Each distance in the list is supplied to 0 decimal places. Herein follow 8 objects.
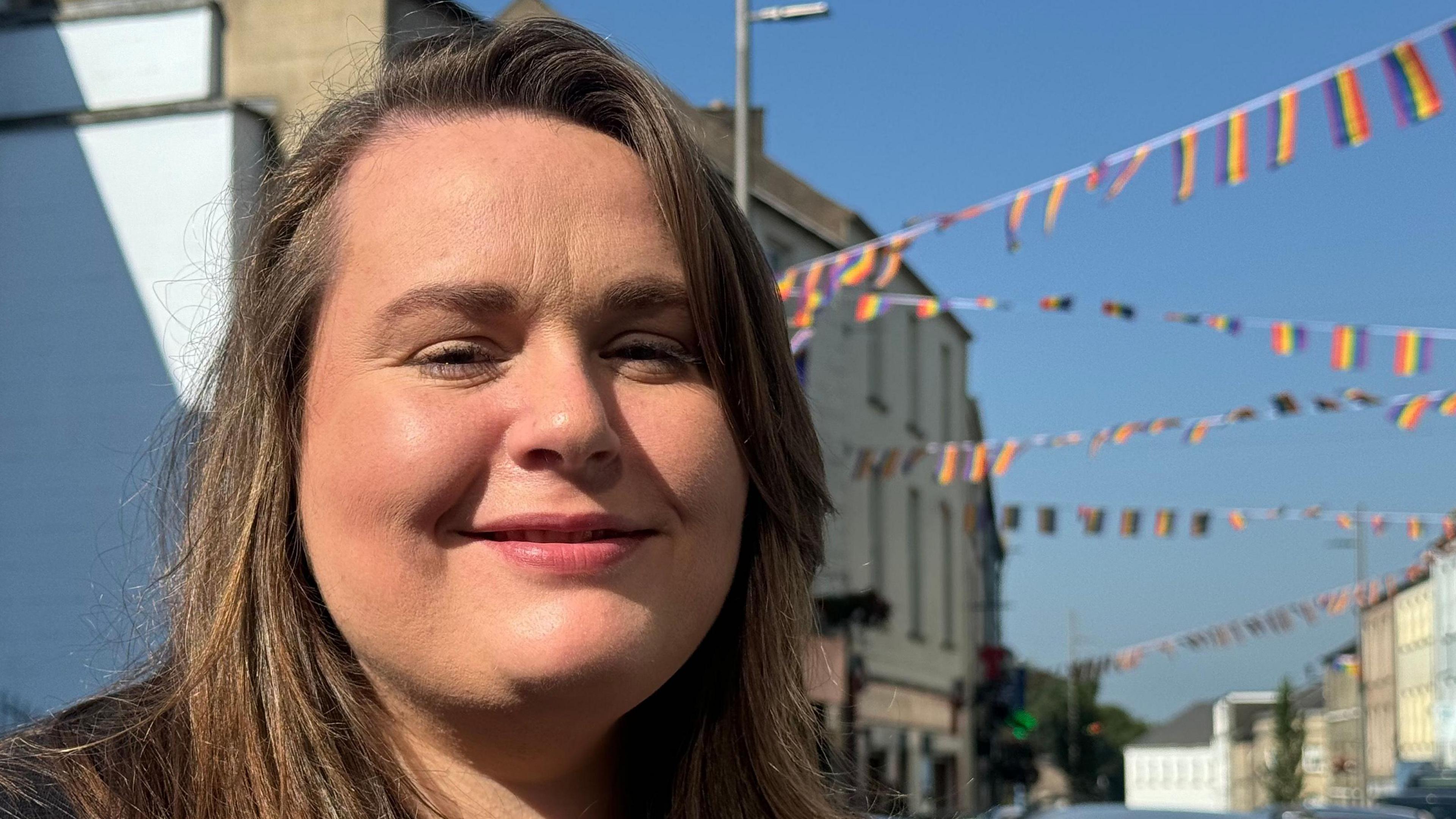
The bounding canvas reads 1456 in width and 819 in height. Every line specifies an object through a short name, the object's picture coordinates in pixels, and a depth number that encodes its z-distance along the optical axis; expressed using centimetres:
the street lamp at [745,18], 1195
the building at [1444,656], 5344
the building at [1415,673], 5731
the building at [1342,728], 7300
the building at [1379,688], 6388
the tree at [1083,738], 6281
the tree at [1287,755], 6894
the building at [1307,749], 8175
